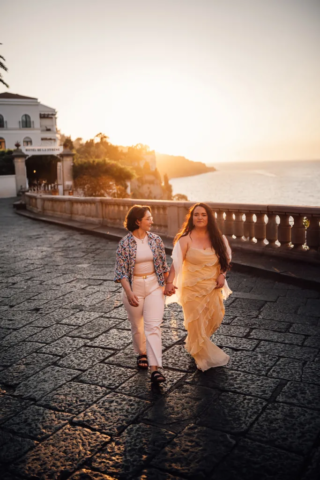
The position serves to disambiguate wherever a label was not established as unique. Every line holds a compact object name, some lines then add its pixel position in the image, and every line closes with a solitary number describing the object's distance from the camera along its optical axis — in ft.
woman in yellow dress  14.58
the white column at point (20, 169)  115.45
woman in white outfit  13.92
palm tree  85.40
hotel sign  146.41
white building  224.94
